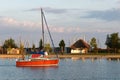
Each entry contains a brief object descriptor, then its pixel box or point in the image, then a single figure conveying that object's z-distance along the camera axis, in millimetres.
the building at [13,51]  141844
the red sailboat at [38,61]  67097
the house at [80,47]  142222
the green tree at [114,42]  127206
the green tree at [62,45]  139389
